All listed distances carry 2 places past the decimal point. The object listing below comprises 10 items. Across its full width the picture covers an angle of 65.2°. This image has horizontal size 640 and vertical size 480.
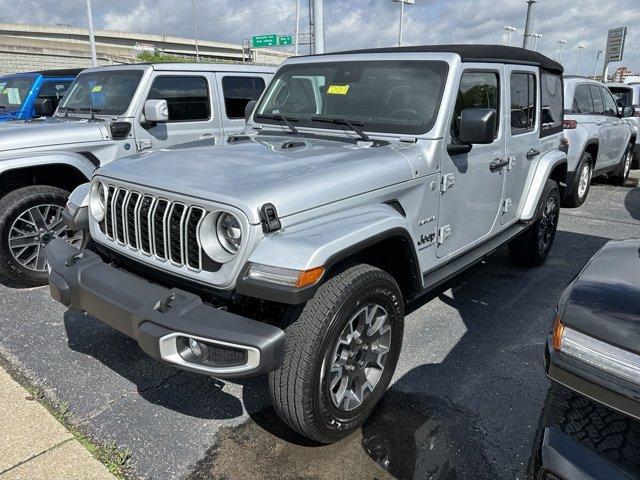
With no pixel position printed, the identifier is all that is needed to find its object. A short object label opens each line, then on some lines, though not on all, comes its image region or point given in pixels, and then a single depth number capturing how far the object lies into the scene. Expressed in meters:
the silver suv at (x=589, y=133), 7.62
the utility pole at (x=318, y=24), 10.29
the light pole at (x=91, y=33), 22.86
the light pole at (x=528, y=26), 13.28
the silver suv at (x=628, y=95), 11.03
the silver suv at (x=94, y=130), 4.44
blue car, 7.52
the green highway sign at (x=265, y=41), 44.36
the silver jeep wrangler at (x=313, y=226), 2.18
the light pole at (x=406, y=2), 31.52
